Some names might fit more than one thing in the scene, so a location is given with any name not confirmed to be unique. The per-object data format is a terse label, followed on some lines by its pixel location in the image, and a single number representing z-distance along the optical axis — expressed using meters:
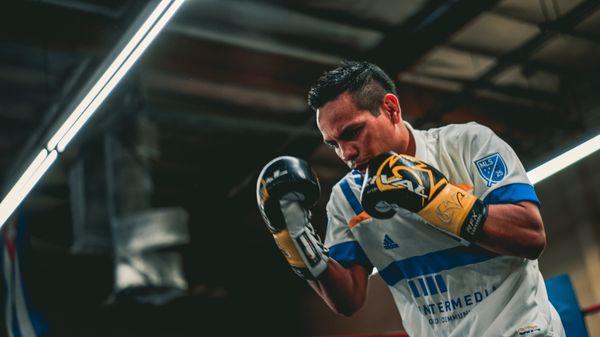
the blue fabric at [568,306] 2.74
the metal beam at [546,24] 5.35
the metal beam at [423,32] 4.73
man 1.63
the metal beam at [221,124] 5.94
